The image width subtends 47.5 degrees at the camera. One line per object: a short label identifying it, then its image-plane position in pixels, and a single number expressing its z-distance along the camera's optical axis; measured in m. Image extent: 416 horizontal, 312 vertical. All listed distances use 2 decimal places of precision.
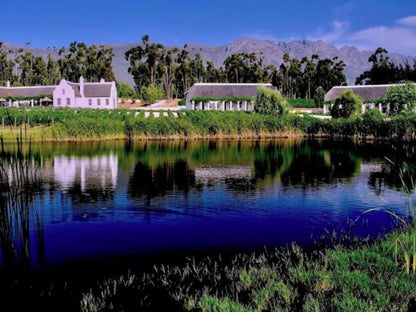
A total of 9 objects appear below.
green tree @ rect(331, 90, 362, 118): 57.56
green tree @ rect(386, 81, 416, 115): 55.77
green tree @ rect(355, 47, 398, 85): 105.19
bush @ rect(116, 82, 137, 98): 113.78
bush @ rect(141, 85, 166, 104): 97.81
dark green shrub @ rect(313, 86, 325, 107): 93.06
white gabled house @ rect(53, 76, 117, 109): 86.94
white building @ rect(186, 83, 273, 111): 86.19
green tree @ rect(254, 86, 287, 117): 55.81
